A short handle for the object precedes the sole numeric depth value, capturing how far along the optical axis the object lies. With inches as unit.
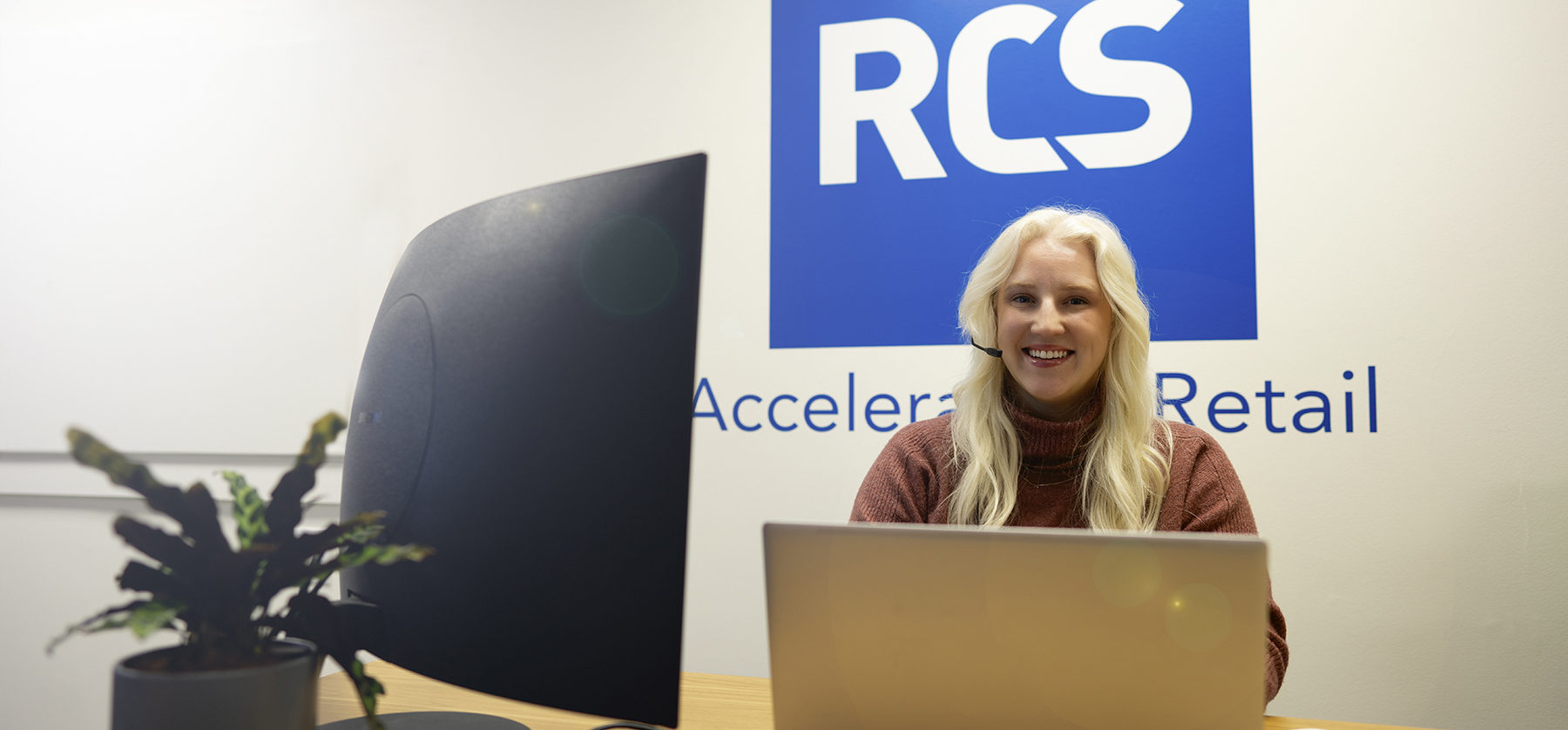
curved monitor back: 25.6
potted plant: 22.0
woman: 64.1
